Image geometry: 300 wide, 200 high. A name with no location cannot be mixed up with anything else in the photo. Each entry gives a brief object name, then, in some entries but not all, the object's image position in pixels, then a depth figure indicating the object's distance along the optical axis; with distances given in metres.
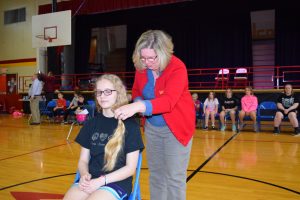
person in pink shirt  8.05
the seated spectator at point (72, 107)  10.08
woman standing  1.83
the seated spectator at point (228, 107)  8.27
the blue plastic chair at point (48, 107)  10.92
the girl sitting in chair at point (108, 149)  1.89
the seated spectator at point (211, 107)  8.57
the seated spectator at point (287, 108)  7.45
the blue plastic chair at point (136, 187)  1.89
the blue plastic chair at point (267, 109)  8.50
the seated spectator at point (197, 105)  9.02
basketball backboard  10.89
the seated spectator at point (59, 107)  10.50
